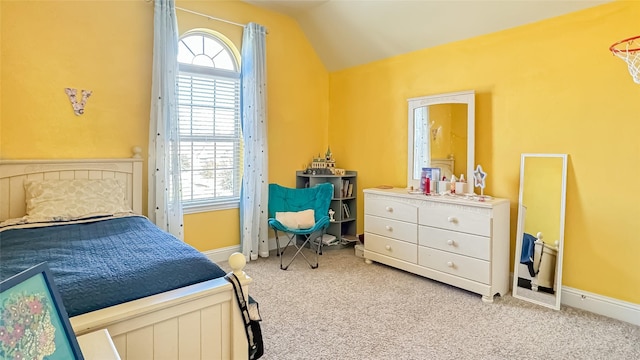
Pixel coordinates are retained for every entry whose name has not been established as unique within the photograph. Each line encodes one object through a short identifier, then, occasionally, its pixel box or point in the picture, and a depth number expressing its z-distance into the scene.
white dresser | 2.81
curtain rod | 3.42
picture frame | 0.74
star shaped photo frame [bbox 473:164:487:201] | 3.10
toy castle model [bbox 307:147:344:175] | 4.39
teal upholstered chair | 3.72
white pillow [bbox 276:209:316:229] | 3.69
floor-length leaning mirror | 2.71
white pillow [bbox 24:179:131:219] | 2.51
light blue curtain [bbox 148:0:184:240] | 3.17
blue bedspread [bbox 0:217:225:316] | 1.33
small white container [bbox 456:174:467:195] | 3.22
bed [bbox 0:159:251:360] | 1.31
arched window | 3.58
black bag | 1.58
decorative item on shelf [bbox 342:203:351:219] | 4.41
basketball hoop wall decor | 2.08
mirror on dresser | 3.27
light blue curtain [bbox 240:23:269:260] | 3.79
